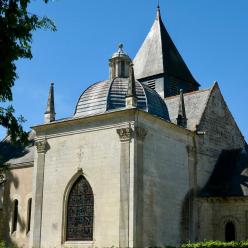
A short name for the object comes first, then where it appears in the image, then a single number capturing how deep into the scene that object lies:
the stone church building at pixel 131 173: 21.28
